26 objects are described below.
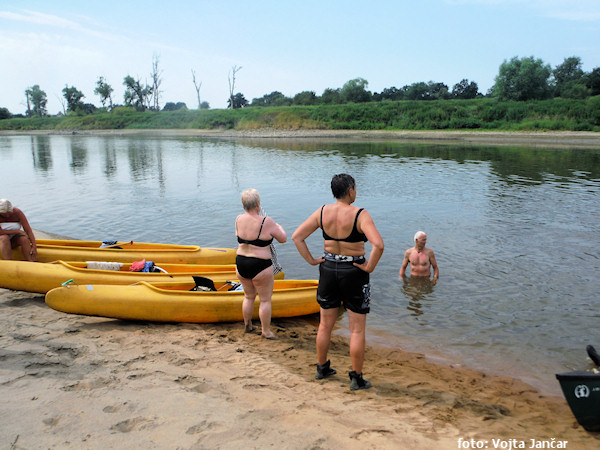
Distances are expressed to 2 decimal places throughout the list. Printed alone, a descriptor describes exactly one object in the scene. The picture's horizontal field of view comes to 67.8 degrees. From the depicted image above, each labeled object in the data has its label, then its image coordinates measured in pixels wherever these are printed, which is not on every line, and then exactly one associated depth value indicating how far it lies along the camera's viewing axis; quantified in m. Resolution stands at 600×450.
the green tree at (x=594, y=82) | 53.03
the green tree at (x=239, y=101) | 90.88
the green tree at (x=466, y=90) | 66.88
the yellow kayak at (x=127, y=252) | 7.70
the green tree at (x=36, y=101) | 105.06
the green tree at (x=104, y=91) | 94.88
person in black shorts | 3.88
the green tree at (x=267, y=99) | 91.18
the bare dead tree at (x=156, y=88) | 87.32
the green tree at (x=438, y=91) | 66.56
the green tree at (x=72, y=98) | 96.00
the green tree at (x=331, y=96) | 69.12
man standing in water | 8.07
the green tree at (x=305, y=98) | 72.35
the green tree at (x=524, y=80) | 52.53
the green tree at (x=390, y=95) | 72.38
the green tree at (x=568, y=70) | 69.34
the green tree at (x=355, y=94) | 68.94
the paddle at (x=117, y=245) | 8.13
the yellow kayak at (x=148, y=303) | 5.88
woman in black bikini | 5.08
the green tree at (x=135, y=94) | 90.88
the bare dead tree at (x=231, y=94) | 82.06
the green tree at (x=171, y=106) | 129.38
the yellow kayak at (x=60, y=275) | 6.61
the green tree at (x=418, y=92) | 70.69
